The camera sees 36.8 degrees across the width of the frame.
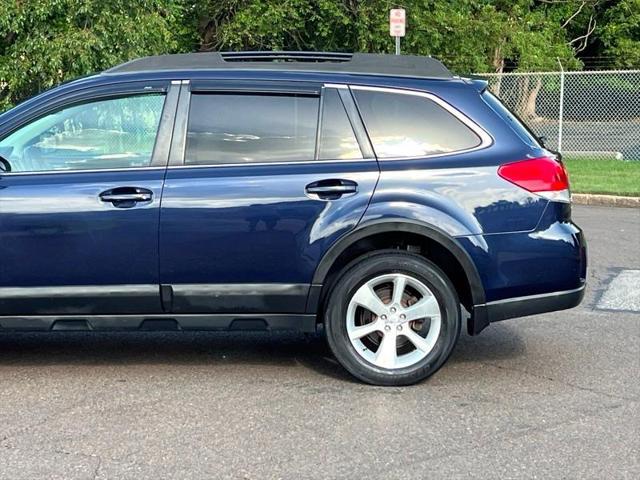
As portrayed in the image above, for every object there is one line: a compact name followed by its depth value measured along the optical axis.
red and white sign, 14.95
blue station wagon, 5.33
